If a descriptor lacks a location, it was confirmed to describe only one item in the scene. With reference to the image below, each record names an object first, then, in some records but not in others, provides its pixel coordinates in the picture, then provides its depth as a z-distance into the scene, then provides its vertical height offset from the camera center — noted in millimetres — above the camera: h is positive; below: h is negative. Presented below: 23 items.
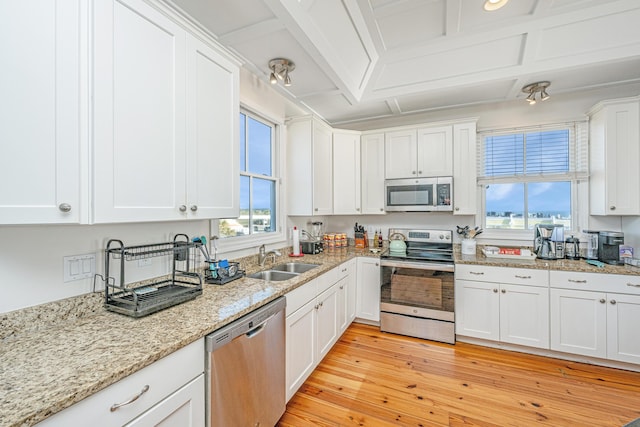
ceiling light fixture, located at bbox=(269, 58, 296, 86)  2182 +1182
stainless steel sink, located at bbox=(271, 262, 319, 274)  2613 -507
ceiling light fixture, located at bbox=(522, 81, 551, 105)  2662 +1220
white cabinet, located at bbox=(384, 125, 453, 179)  3235 +738
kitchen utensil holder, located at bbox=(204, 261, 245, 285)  1863 -417
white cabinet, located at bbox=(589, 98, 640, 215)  2549 +532
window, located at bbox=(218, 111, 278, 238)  2547 +324
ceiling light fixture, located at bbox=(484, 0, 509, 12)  2016 +1543
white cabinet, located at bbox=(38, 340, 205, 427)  803 -619
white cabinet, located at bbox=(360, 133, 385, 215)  3564 +524
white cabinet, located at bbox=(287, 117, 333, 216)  3100 +522
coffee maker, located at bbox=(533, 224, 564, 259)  2814 -296
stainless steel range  2816 -850
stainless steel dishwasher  1224 -786
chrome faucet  2501 -367
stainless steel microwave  3186 +229
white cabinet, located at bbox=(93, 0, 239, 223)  1154 +475
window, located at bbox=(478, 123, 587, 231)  3049 +438
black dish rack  1330 -401
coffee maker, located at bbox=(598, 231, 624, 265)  2527 -308
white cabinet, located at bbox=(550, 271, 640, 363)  2297 -874
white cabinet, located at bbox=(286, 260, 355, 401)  1883 -876
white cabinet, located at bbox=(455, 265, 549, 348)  2557 -880
